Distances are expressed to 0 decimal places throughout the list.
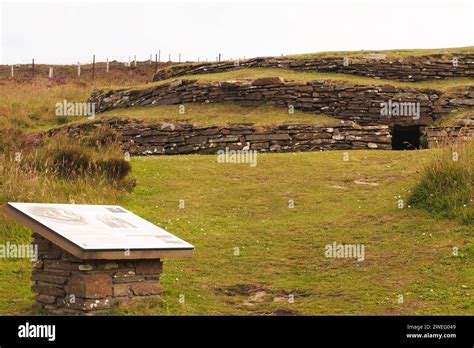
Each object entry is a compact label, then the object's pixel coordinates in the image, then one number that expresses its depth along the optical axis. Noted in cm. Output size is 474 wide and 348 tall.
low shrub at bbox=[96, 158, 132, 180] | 1595
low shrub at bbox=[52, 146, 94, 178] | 1566
